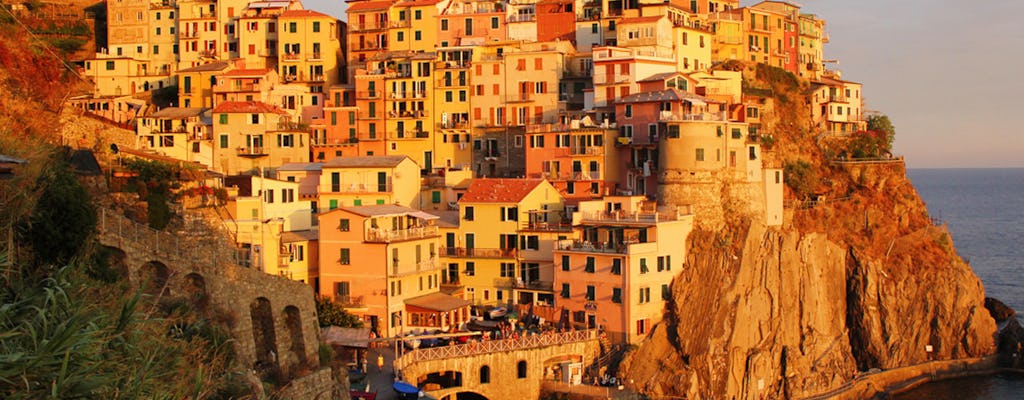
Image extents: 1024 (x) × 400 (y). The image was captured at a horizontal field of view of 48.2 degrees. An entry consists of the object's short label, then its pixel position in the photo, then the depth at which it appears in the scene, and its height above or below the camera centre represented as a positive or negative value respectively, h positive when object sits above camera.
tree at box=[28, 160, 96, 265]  24.86 -0.90
